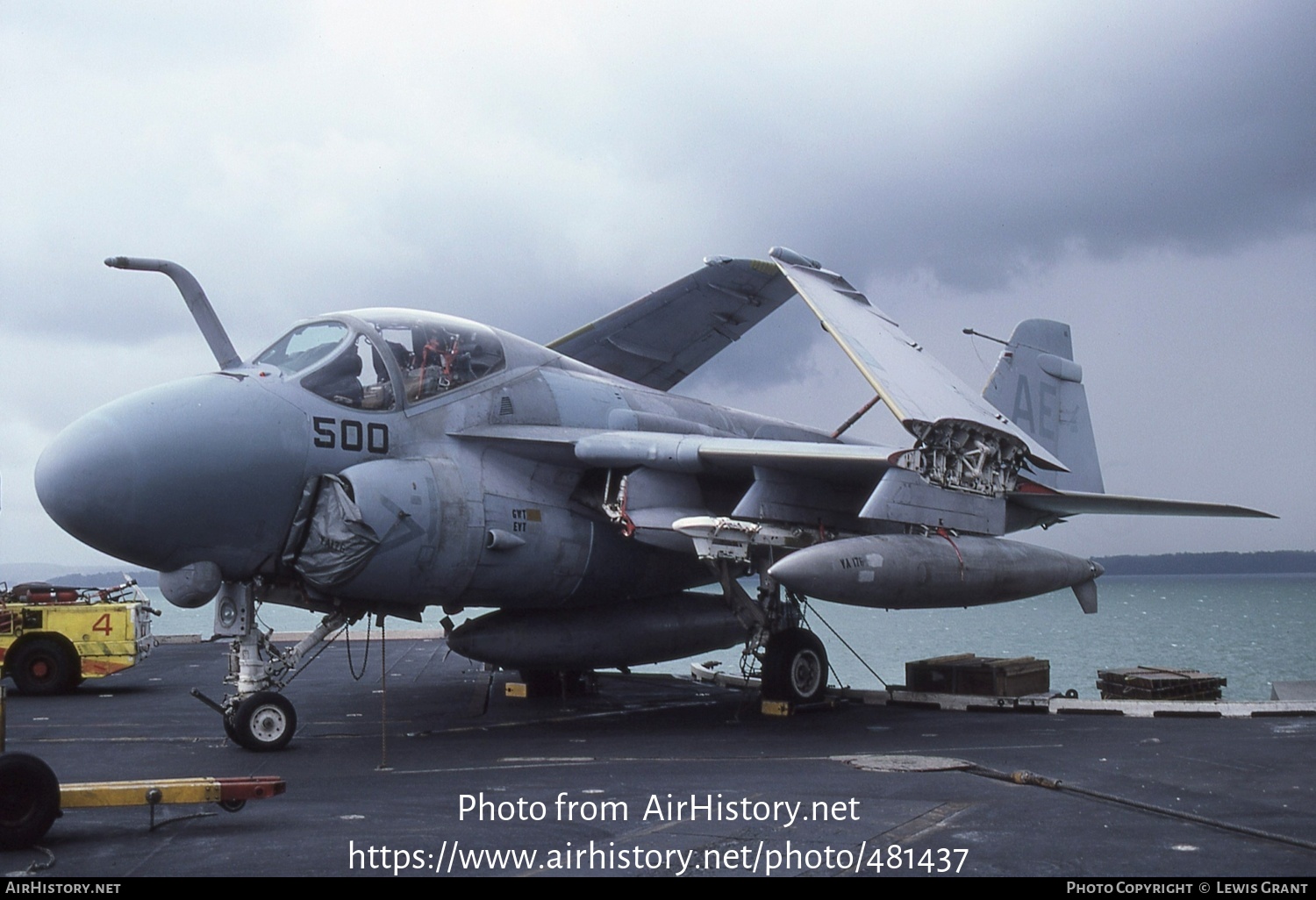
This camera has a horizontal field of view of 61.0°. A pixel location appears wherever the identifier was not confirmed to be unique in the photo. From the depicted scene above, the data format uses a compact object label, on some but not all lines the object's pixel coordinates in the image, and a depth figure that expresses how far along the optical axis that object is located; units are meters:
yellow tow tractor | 17.30
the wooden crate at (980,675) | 14.73
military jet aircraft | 10.01
